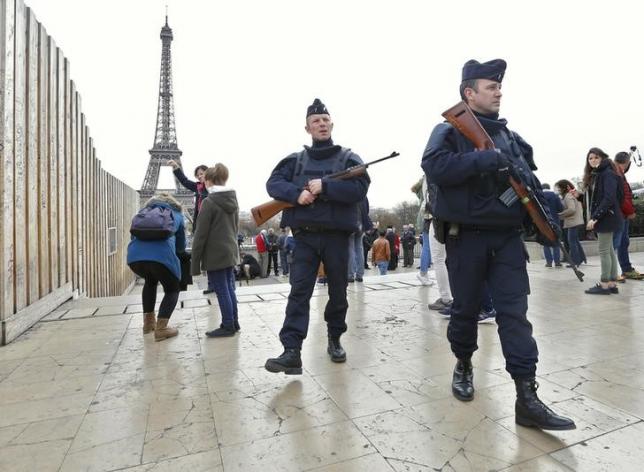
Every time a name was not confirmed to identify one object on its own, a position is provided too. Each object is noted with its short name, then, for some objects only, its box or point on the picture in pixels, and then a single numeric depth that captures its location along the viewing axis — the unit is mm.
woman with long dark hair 4840
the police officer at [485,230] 1923
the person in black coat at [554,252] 6706
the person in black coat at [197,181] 5801
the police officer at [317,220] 2574
